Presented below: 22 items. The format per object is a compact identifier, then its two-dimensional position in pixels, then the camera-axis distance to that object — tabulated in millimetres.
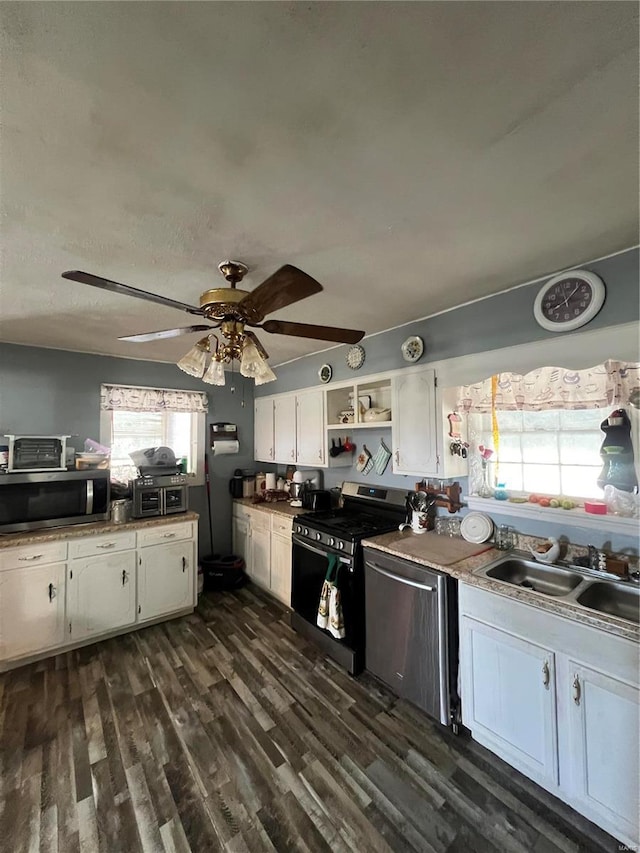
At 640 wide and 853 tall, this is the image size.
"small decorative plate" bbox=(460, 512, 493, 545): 2199
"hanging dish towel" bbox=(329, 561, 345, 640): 2325
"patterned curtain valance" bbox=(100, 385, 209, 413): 3385
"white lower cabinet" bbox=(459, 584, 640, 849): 1315
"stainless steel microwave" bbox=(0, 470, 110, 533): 2535
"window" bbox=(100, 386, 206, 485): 3426
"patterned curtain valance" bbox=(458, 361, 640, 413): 1774
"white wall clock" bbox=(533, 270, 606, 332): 1722
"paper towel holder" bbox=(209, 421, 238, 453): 4004
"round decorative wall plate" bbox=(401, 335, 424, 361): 2502
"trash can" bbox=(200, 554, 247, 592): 3582
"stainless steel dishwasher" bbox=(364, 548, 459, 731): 1862
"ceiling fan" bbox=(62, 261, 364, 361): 1285
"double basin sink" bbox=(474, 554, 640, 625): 1618
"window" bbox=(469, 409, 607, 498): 1979
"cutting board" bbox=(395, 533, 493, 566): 1988
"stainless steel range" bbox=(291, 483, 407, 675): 2305
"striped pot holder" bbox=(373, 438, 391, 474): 2895
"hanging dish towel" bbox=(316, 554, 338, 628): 2404
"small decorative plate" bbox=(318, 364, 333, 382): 3260
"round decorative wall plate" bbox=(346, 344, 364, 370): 2939
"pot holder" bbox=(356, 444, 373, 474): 3062
